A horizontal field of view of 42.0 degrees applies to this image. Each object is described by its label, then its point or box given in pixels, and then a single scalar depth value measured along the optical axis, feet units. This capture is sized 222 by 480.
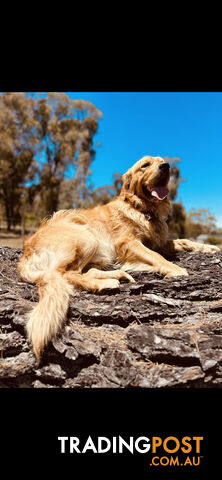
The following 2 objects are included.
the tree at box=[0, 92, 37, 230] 58.65
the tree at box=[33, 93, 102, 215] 66.44
